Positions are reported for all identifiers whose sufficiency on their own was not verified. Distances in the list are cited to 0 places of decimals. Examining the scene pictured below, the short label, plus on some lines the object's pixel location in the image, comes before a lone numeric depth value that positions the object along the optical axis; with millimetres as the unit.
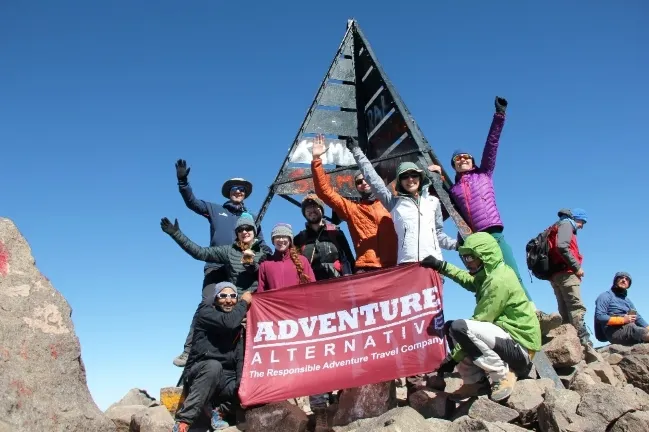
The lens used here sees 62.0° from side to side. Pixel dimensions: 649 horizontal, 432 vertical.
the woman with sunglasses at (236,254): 7207
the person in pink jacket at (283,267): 6910
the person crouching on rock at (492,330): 5555
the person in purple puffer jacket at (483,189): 7039
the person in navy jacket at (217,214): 7688
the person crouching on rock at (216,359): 5910
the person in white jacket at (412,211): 6578
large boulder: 5367
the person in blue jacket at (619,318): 9578
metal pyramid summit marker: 9039
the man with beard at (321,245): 7434
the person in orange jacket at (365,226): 6938
